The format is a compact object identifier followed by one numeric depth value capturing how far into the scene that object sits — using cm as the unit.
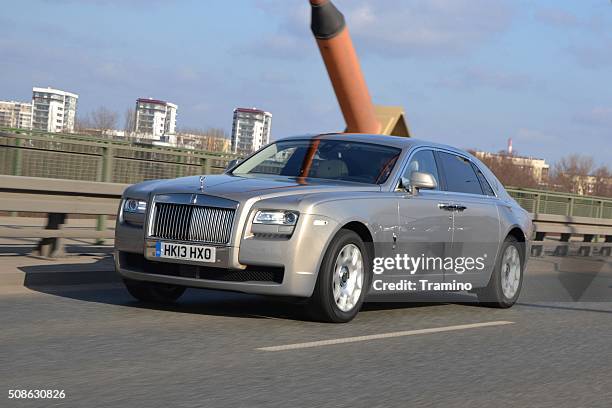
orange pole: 2530
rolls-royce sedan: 817
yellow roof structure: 2609
